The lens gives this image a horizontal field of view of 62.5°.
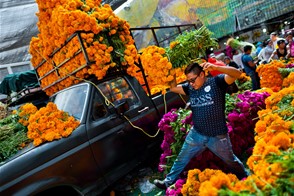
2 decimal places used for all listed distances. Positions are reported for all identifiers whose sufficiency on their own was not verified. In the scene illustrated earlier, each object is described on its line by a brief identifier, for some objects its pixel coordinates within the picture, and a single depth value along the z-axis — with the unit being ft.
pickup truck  10.41
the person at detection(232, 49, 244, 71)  38.19
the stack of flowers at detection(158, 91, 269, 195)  13.00
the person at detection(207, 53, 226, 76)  17.71
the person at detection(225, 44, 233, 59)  44.11
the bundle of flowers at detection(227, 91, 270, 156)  13.69
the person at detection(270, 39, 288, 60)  26.12
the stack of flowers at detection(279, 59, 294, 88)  13.88
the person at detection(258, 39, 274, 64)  30.92
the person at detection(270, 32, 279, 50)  30.31
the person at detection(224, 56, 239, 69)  32.89
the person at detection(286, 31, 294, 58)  24.93
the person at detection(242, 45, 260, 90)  25.46
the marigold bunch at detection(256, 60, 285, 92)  18.07
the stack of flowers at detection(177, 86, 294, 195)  4.88
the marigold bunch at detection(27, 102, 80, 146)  11.66
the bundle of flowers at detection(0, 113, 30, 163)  11.50
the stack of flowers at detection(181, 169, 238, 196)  8.23
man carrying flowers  10.37
